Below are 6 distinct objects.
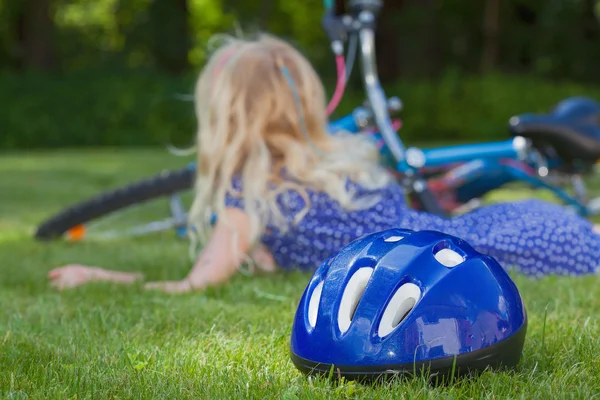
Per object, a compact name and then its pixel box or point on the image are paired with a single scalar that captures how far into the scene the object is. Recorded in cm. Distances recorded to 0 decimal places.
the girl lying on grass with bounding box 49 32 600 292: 335
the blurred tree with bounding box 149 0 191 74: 2070
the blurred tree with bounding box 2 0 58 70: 1875
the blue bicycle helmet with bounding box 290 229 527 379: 194
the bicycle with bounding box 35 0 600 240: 451
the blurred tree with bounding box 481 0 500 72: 2191
